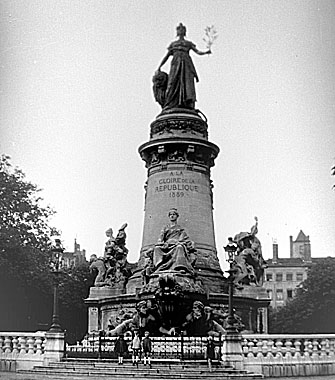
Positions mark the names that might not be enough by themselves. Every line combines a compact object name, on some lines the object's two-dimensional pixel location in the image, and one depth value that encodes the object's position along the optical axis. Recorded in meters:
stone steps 24.64
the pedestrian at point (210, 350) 27.27
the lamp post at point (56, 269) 30.59
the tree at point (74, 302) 59.09
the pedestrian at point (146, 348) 27.08
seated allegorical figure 36.66
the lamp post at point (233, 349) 27.06
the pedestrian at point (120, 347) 28.62
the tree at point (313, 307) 62.78
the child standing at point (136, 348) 27.18
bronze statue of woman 43.44
